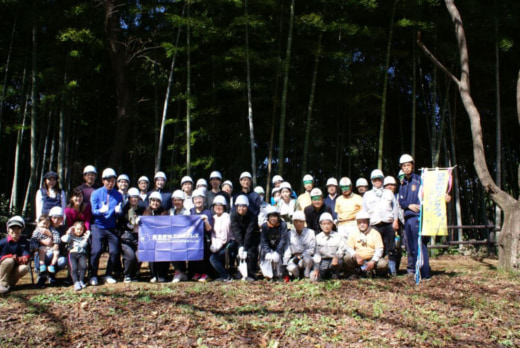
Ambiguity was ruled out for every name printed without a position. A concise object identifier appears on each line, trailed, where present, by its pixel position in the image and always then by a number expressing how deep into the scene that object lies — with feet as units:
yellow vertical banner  16.84
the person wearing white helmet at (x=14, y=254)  16.29
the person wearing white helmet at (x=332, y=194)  20.67
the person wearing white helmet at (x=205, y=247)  18.71
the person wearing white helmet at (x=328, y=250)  17.65
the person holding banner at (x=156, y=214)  18.43
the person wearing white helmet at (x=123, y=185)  19.89
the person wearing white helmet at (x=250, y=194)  20.12
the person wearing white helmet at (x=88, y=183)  18.51
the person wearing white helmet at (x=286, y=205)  21.22
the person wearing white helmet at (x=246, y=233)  18.24
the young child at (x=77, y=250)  16.70
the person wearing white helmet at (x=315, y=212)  19.49
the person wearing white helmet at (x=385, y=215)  18.72
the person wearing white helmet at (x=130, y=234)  18.12
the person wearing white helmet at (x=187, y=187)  22.09
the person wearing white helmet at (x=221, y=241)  18.27
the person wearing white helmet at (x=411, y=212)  17.83
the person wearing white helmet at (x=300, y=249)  17.60
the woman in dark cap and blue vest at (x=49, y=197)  18.49
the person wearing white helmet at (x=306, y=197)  21.11
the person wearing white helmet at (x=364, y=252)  17.75
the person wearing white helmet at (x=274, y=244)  17.89
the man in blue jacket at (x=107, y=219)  17.67
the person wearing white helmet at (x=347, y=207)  19.35
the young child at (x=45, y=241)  17.37
